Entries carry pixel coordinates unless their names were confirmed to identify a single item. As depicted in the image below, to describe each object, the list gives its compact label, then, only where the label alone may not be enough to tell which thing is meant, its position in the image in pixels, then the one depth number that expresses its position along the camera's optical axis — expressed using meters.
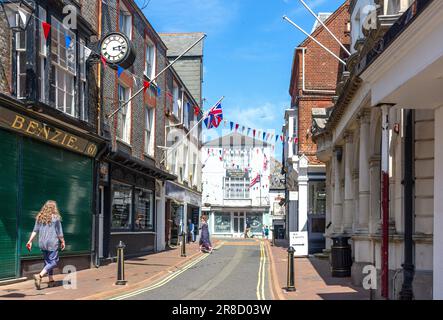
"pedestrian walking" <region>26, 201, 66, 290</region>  12.05
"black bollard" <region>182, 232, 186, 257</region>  23.19
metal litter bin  15.84
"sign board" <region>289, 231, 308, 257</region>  24.11
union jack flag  27.27
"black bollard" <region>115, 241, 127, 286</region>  13.05
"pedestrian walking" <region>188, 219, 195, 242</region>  37.88
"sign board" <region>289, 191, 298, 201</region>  29.69
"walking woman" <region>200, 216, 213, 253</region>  26.50
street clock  16.77
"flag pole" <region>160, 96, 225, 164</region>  27.02
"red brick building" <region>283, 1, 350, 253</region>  29.37
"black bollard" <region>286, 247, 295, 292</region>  12.81
